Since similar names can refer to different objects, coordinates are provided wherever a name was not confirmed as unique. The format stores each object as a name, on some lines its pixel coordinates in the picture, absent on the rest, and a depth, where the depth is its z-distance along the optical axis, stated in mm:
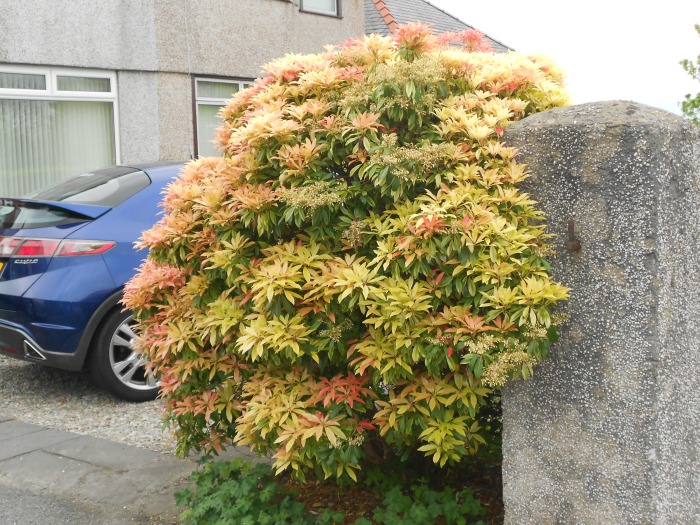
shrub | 3084
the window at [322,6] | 16422
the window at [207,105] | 13984
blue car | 5965
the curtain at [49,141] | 11688
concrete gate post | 3037
